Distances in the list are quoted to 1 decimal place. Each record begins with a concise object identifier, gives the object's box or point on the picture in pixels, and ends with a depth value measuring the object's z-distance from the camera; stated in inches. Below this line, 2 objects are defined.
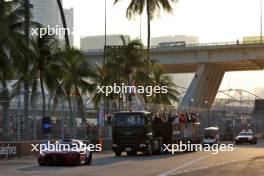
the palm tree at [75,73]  2014.0
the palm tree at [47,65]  1959.9
